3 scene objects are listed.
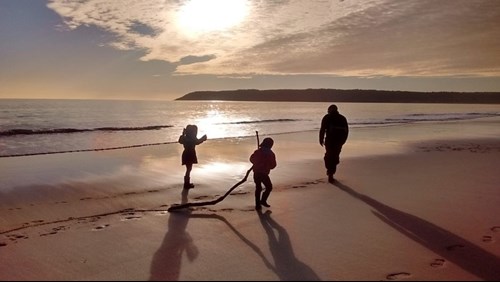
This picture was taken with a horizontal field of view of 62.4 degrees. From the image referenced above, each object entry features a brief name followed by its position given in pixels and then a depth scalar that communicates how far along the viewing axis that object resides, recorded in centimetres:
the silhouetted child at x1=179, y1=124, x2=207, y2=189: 1003
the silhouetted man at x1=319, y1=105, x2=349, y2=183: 1072
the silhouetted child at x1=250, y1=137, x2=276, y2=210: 788
